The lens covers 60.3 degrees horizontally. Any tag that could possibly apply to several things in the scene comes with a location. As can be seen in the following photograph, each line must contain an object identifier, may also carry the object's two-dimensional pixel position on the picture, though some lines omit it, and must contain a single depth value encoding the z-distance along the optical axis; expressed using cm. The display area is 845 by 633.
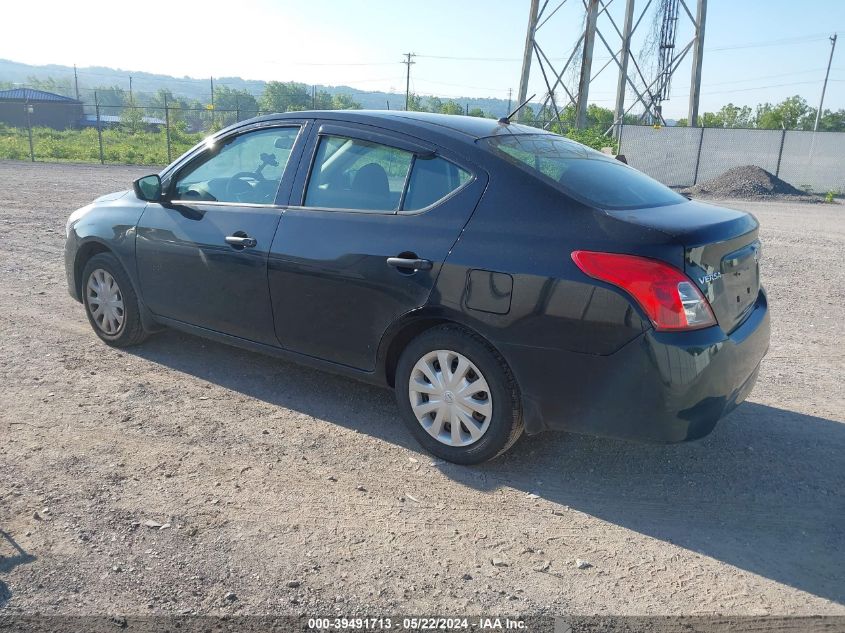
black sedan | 330
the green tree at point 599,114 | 5725
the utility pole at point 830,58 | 5441
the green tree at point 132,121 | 4659
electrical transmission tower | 2594
